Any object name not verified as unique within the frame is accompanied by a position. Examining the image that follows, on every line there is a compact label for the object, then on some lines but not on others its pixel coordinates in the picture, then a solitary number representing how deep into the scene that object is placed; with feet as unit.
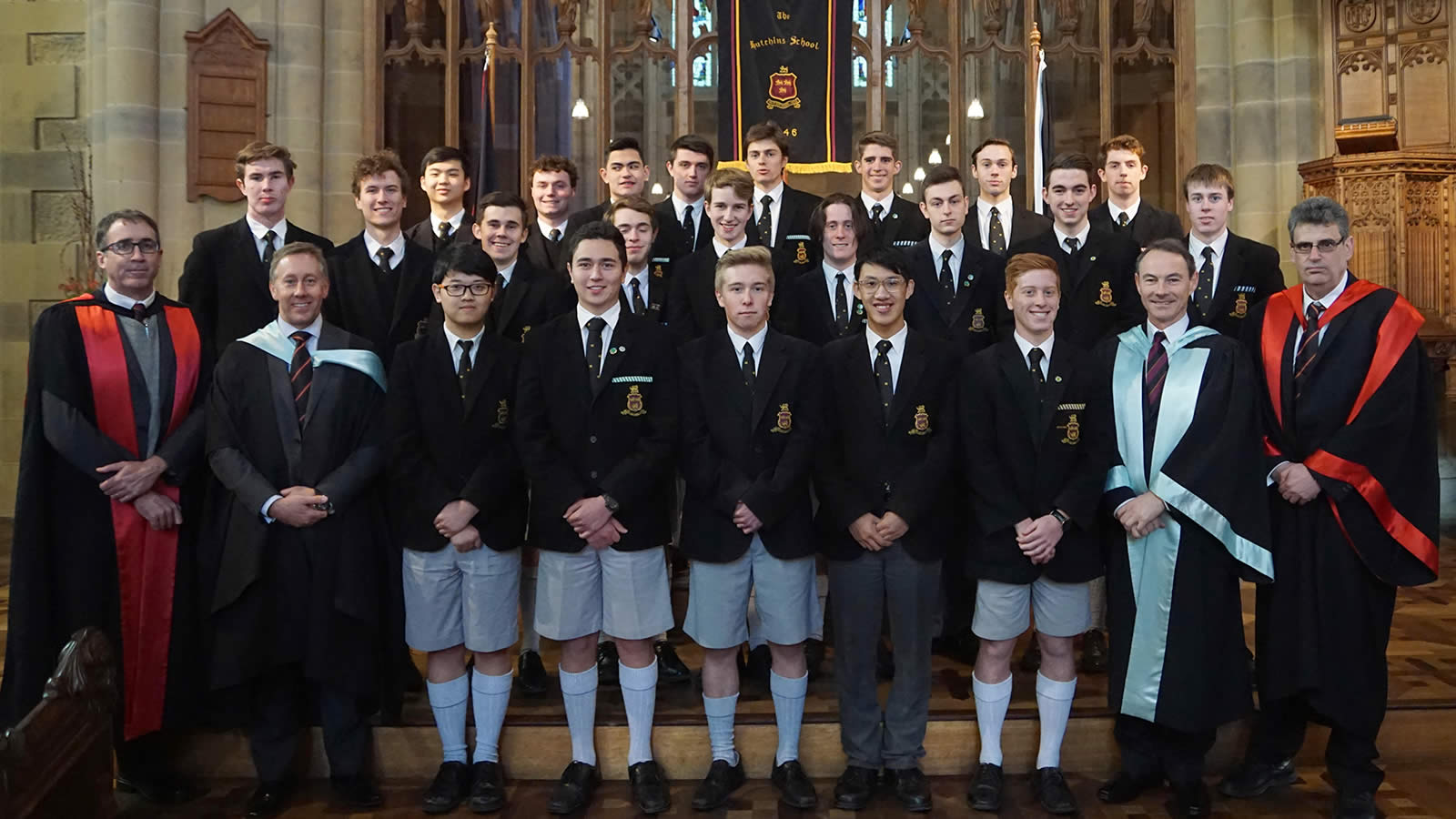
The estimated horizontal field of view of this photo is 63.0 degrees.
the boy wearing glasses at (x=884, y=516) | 11.09
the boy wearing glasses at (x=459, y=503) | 11.16
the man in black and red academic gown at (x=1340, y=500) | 10.82
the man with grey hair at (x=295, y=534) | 11.00
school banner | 23.58
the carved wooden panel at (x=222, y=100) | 23.16
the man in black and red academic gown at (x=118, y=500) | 11.04
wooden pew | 7.02
